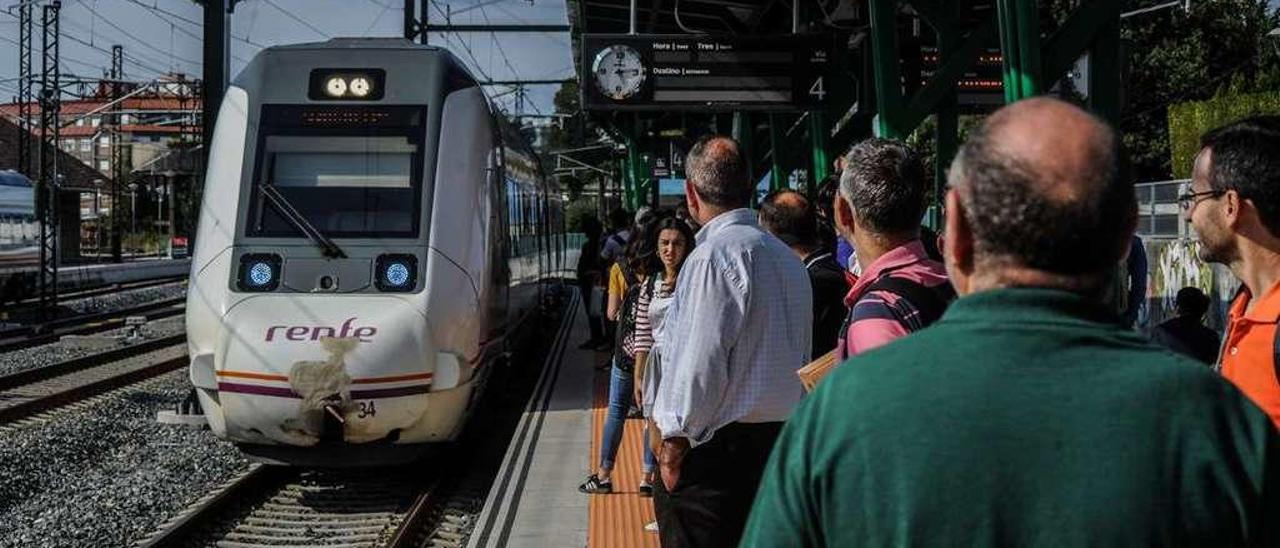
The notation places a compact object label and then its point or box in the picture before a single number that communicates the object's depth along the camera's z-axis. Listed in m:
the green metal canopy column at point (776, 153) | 17.49
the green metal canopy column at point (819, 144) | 14.48
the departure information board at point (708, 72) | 11.92
